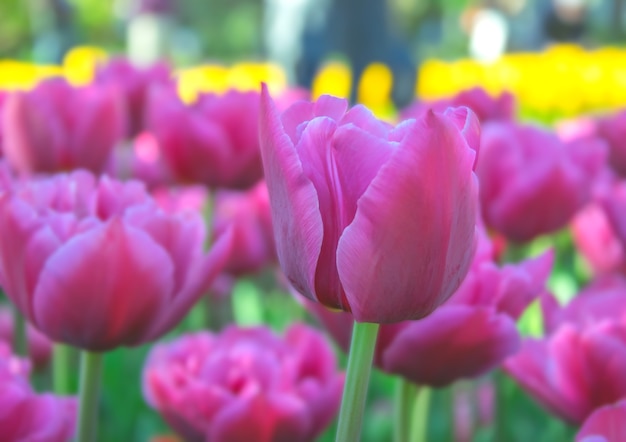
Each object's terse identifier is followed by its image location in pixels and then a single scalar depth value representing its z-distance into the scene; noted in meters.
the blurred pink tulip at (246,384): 0.76
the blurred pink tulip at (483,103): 1.40
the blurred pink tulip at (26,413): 0.63
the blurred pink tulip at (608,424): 0.55
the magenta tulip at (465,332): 0.69
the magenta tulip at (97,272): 0.64
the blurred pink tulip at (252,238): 1.39
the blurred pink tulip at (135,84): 1.42
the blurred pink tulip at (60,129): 1.04
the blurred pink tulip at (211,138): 1.15
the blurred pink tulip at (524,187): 1.13
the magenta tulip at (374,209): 0.47
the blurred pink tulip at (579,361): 0.72
